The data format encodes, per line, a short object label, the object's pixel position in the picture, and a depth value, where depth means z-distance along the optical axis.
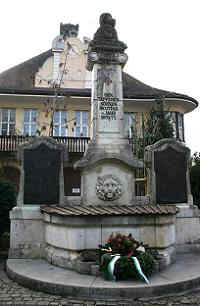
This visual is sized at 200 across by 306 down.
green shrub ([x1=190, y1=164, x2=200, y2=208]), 11.22
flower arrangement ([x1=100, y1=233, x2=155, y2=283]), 5.27
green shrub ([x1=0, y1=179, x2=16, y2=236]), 8.54
